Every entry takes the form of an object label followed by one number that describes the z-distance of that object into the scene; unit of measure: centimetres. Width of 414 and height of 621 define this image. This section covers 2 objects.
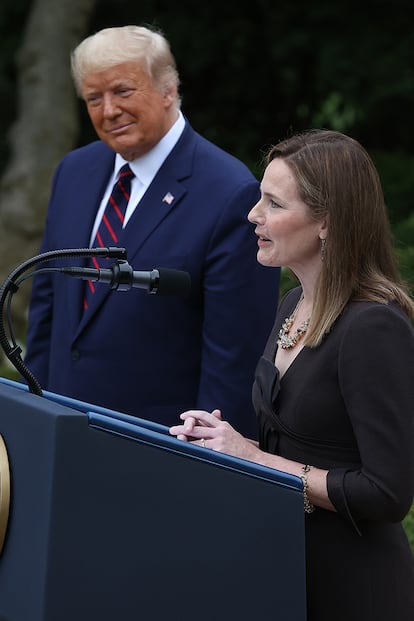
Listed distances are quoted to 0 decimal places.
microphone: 412
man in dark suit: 663
